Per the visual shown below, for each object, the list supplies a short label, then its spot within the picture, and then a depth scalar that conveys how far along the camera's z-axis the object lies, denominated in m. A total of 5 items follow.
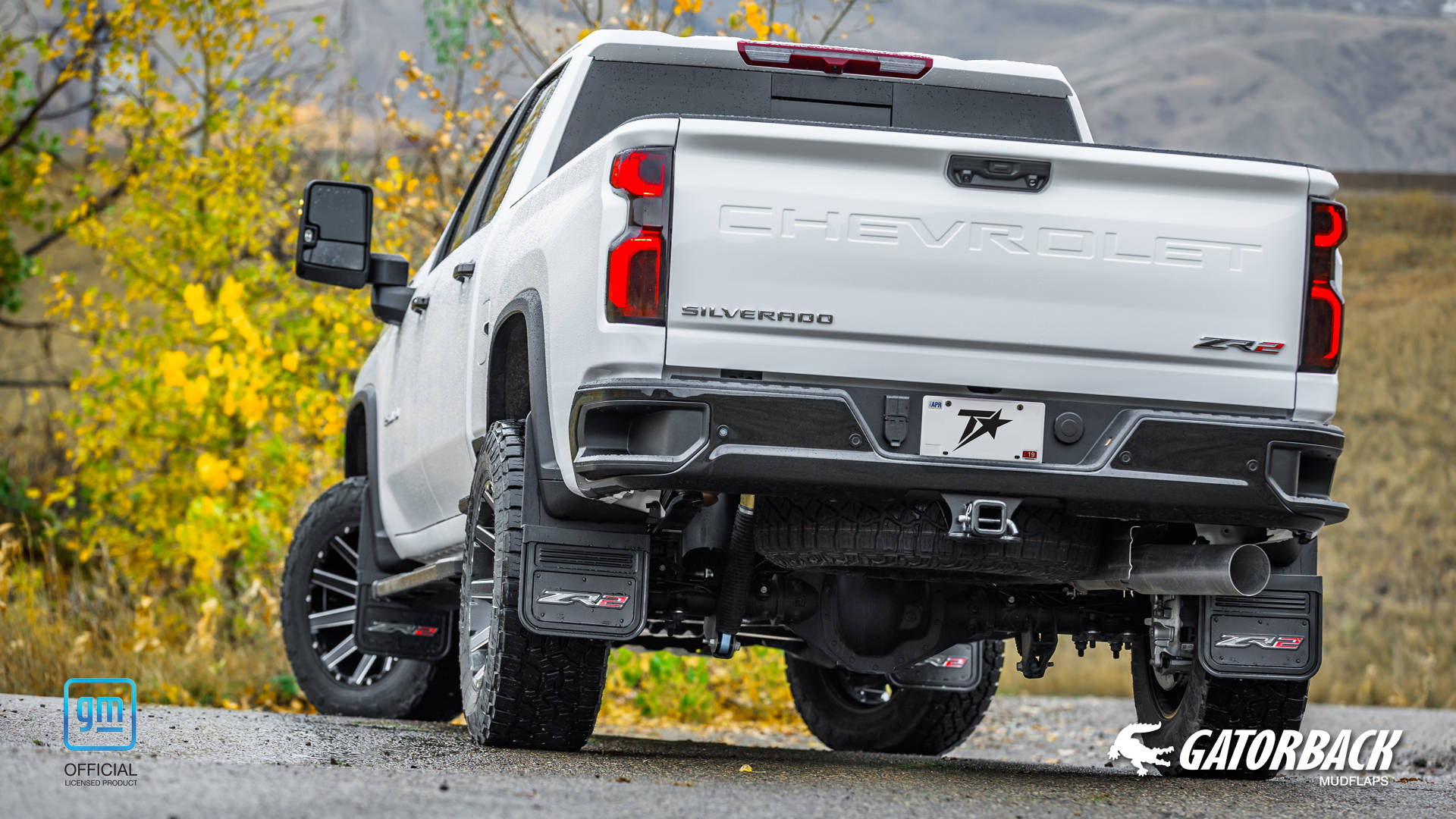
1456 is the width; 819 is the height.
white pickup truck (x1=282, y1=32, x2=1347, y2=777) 7.60
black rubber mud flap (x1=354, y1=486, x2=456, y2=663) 13.02
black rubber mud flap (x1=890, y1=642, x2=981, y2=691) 12.35
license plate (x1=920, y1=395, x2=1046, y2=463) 7.69
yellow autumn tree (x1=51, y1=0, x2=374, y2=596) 22.45
